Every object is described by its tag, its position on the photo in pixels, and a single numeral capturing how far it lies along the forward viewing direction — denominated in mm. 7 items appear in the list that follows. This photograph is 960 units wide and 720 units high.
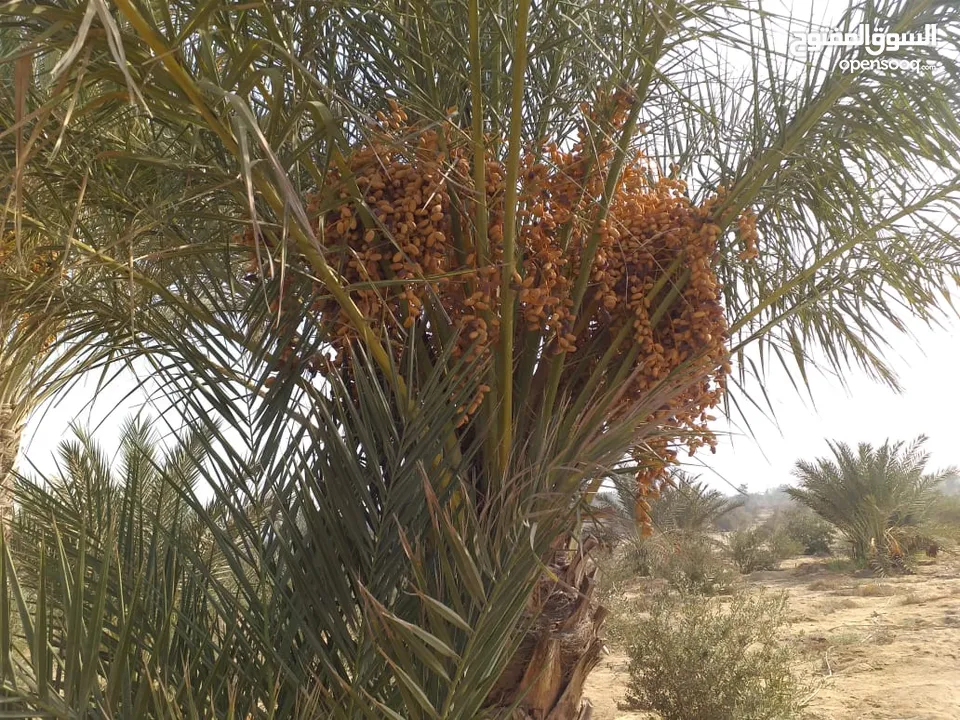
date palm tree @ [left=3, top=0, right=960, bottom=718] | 1718
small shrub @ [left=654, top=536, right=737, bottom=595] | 11727
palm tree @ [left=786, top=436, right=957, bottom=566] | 12812
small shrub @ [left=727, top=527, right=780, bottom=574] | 15766
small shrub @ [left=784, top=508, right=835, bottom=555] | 16958
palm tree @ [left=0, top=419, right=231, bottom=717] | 1298
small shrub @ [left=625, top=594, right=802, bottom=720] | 6234
